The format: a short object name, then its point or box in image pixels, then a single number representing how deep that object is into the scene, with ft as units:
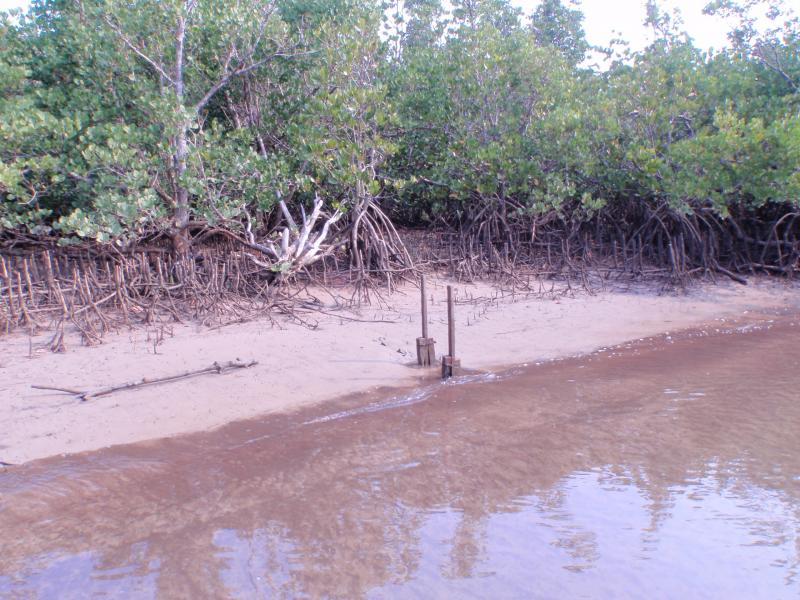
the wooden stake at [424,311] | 22.68
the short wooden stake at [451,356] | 22.33
